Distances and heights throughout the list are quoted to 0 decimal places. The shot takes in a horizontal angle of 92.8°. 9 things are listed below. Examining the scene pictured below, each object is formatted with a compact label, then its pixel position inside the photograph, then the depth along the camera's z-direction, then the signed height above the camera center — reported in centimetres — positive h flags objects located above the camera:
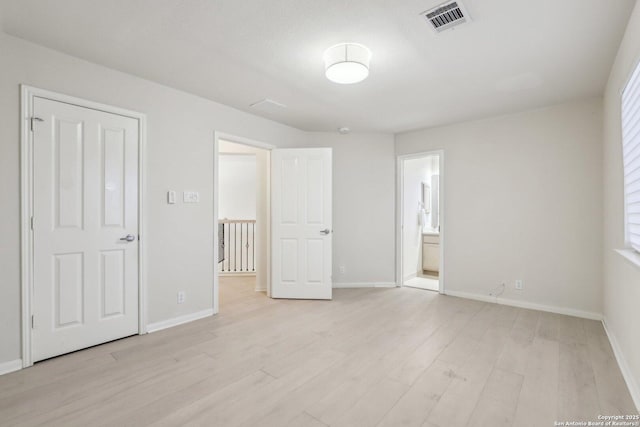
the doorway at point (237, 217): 578 -10
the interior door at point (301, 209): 427 +5
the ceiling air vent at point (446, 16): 190 +129
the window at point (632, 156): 198 +41
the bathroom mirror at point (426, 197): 615 +34
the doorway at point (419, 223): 493 -19
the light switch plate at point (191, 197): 331 +17
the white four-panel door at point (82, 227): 240 -13
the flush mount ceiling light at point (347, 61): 233 +118
